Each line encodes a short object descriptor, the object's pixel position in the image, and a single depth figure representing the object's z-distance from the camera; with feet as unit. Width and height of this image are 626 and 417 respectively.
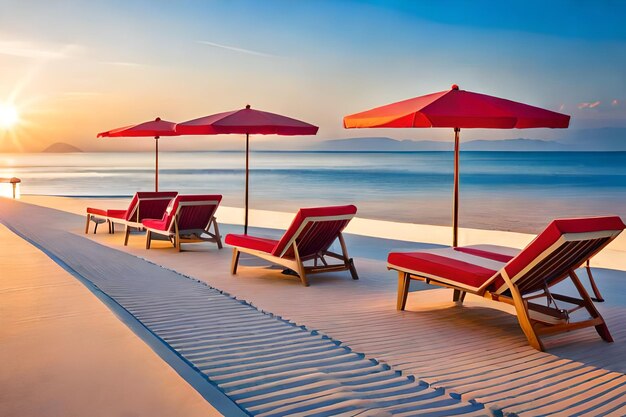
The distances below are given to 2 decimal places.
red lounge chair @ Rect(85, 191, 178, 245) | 30.94
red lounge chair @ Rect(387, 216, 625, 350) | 13.46
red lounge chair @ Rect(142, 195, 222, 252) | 27.66
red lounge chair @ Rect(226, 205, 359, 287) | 20.54
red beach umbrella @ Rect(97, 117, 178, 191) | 37.47
